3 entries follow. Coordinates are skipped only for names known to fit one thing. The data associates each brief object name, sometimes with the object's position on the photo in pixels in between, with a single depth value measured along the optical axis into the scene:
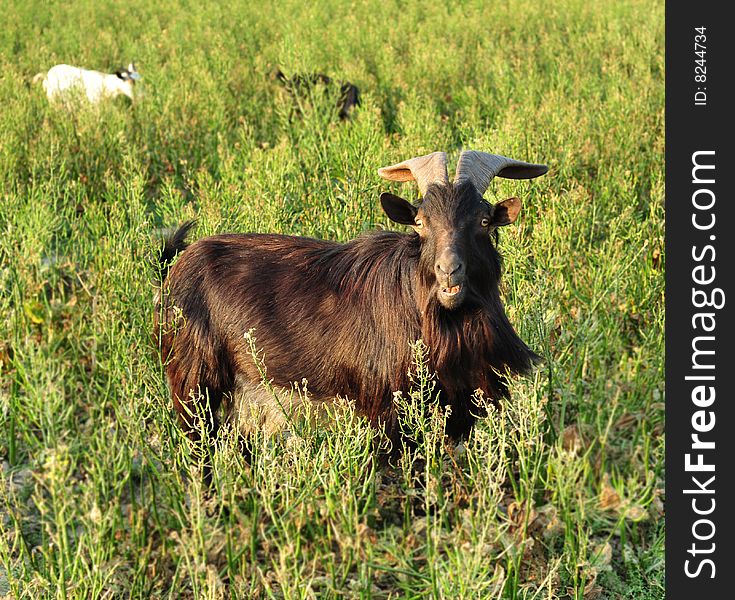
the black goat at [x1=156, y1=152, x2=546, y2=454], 3.14
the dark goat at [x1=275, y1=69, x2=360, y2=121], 7.91
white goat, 8.70
